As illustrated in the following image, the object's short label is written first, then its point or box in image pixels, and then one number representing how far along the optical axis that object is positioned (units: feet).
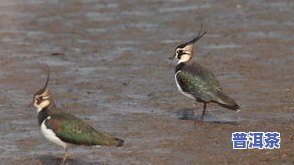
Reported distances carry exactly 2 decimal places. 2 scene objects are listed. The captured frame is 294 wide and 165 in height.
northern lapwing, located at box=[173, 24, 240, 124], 47.16
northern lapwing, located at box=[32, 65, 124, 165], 38.52
